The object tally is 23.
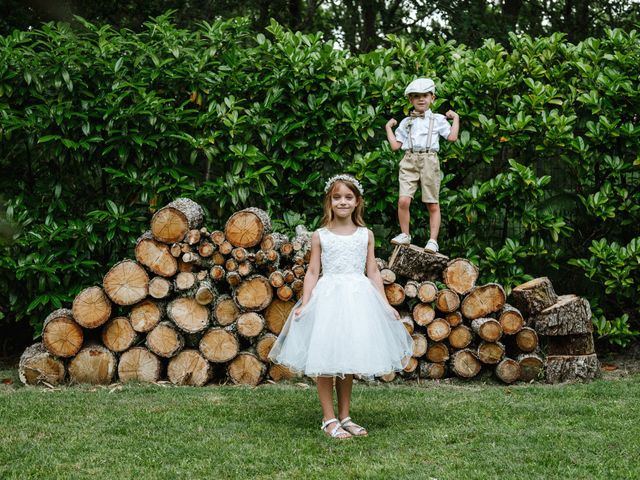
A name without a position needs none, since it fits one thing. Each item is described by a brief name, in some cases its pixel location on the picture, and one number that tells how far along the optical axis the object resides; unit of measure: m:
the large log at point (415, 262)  6.52
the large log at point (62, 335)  6.36
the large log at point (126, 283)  6.37
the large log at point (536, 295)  6.68
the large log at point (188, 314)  6.37
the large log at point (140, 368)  6.45
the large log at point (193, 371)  6.43
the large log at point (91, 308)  6.35
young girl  4.57
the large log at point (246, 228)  6.43
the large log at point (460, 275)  6.63
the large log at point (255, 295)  6.43
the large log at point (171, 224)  6.38
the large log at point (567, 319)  6.53
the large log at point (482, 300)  6.60
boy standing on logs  6.71
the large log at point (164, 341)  6.39
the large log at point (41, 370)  6.43
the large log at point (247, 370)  6.47
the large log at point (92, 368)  6.43
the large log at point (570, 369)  6.54
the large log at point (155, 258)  6.40
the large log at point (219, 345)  6.42
